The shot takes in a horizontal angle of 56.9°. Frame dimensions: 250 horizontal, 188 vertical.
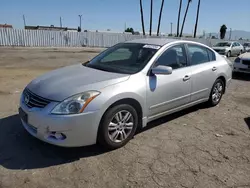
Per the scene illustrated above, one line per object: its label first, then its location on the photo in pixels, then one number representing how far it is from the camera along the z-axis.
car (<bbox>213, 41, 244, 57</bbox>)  19.62
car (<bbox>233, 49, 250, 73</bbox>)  9.72
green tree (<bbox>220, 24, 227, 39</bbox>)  57.62
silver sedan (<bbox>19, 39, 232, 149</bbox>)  2.93
